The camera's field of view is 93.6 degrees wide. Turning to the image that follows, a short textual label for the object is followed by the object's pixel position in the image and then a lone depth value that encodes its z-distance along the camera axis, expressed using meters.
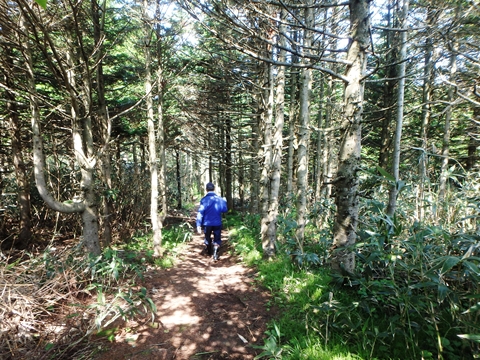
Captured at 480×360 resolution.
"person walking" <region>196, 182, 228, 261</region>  6.41
